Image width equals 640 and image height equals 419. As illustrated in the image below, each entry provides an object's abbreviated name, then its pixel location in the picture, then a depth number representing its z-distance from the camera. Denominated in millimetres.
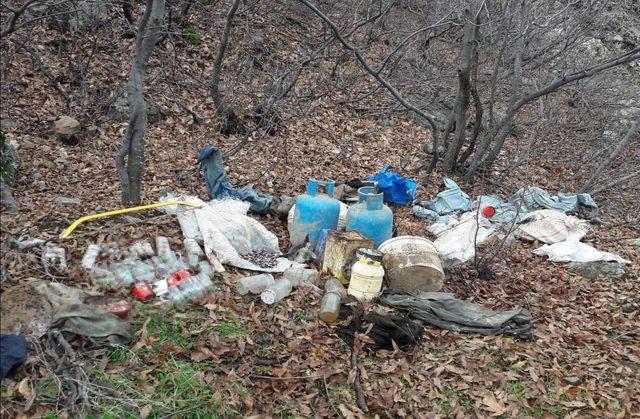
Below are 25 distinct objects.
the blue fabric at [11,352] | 2922
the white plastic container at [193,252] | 4441
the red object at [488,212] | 6941
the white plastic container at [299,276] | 4531
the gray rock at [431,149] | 9250
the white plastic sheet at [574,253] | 5879
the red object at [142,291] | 3910
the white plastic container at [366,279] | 4422
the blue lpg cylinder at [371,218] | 5219
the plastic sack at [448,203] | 7168
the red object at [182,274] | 4156
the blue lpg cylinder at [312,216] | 5272
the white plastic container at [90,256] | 4027
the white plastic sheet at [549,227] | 6418
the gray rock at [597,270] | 5645
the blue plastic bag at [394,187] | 6895
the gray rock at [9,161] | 5118
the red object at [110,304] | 3574
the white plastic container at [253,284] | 4293
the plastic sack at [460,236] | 5582
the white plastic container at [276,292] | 4188
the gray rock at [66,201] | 5125
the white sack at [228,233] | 4672
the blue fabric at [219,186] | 5891
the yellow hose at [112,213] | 4304
